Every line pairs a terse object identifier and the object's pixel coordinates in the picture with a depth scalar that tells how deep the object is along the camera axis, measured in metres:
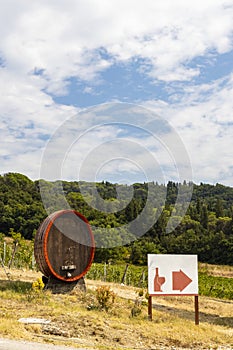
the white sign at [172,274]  13.05
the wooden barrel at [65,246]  15.34
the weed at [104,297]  13.07
